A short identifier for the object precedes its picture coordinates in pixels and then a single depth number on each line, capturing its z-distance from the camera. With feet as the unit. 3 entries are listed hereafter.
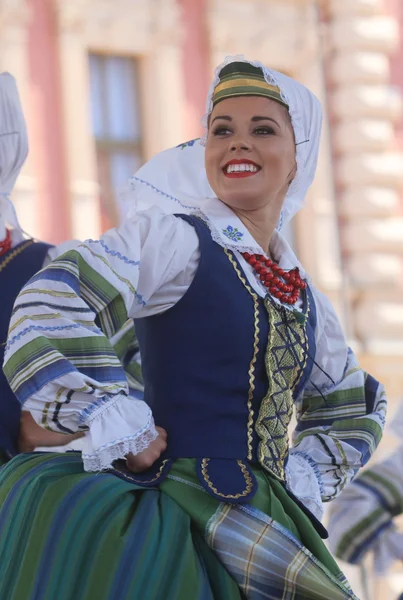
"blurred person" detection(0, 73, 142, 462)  19.54
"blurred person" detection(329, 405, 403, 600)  17.85
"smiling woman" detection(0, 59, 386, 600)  14.58
